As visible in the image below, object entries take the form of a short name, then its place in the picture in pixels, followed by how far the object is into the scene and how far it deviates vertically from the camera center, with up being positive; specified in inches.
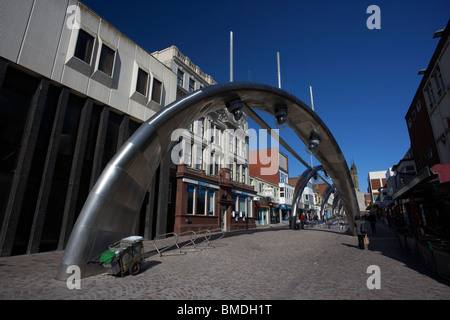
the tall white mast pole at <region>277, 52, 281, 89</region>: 689.6 +420.6
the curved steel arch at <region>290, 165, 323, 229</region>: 1150.3 +166.3
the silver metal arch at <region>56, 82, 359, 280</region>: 259.3 +57.7
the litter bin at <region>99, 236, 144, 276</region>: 250.5 -43.7
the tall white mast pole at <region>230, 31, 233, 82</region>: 567.5 +403.8
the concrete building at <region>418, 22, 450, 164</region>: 695.7 +423.0
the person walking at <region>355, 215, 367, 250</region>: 514.4 -26.4
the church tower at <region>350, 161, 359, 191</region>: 4645.4 +919.9
